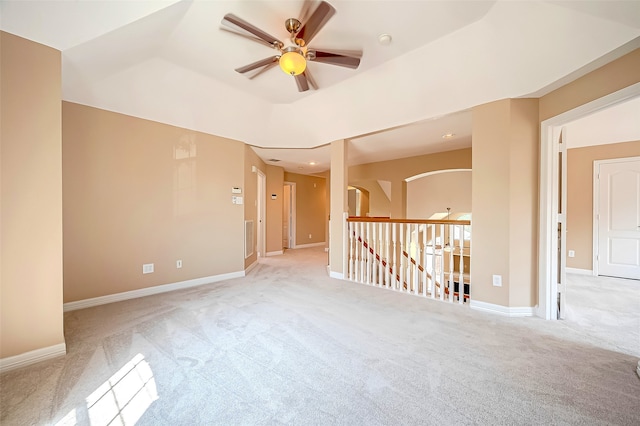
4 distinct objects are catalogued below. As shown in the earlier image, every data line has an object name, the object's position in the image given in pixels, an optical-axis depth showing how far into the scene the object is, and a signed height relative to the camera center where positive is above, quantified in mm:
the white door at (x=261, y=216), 6293 -131
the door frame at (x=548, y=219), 2584 -87
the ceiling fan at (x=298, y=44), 1818 +1404
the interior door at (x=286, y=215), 8109 -132
